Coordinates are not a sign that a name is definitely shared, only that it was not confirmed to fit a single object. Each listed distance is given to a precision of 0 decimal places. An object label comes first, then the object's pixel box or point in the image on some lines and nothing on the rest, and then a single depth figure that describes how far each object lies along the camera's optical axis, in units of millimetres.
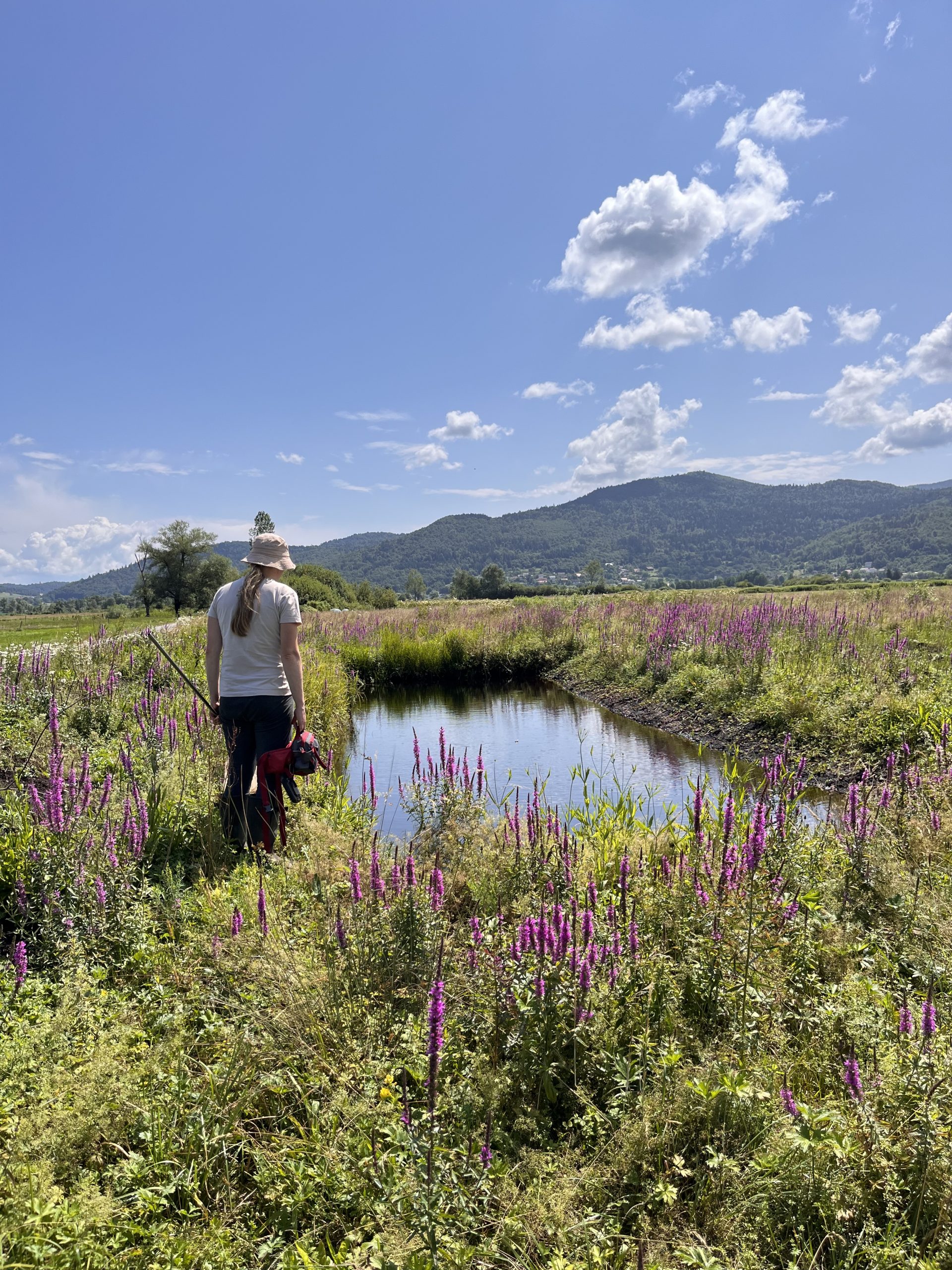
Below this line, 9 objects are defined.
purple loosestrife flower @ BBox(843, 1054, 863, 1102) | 2285
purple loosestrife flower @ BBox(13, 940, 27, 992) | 3010
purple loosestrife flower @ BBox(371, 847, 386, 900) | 3303
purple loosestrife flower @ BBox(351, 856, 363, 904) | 3215
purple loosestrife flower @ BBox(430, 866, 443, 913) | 3207
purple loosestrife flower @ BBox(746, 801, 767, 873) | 2980
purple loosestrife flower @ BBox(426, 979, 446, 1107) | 1737
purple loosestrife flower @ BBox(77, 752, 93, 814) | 4332
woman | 4992
